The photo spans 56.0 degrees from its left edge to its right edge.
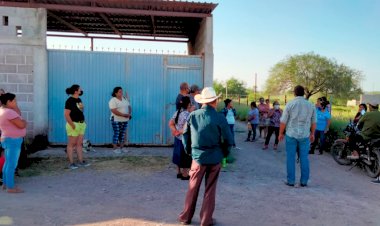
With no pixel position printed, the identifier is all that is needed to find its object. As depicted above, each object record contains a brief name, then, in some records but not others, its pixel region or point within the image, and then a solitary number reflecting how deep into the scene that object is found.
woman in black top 7.26
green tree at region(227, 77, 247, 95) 69.19
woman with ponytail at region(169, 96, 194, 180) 6.53
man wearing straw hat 4.57
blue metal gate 9.77
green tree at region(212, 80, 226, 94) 63.75
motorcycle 7.73
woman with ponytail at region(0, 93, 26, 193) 5.73
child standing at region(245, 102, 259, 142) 12.68
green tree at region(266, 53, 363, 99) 49.75
